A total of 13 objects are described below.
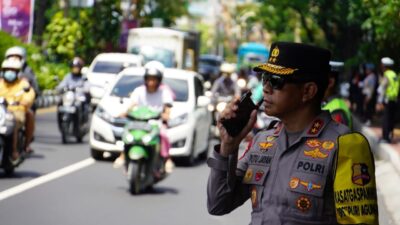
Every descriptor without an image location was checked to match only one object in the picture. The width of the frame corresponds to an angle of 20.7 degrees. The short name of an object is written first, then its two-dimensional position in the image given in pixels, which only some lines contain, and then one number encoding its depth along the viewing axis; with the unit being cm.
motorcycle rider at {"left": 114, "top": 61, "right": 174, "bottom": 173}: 1379
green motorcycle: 1298
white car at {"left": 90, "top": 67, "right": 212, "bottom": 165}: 1747
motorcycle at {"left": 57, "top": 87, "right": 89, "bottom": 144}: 2056
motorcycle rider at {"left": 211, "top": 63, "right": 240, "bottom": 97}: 2558
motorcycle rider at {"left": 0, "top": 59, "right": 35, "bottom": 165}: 1438
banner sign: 3041
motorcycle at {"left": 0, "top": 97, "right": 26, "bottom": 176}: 1391
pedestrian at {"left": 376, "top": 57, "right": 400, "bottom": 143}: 2148
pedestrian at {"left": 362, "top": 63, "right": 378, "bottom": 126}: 2989
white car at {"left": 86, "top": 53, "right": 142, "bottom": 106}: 3238
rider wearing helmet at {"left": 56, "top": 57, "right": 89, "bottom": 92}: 2095
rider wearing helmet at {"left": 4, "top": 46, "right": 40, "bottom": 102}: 1555
